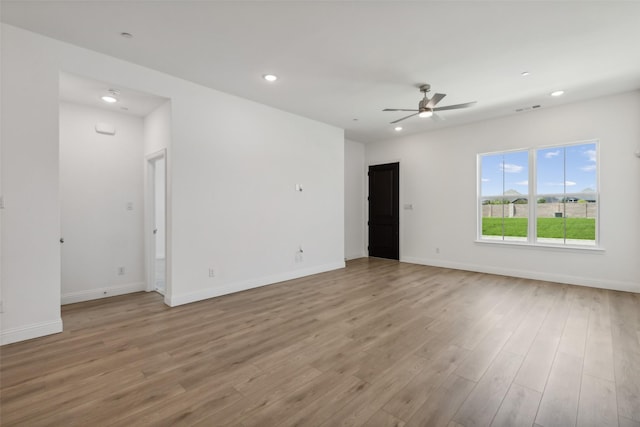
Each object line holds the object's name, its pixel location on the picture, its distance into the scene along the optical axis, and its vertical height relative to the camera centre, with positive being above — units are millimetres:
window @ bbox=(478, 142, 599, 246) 4906 +299
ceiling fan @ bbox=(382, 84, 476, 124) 4008 +1499
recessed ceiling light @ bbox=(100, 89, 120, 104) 3627 +1512
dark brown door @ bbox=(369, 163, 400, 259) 7176 +4
